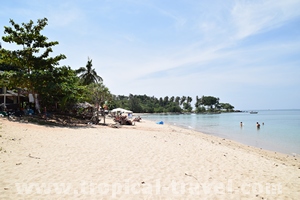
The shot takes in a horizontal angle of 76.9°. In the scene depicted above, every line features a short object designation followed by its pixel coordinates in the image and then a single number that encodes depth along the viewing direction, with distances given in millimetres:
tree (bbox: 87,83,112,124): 19053
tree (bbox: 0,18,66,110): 14984
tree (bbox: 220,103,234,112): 147675
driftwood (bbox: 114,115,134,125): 22422
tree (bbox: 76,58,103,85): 36844
